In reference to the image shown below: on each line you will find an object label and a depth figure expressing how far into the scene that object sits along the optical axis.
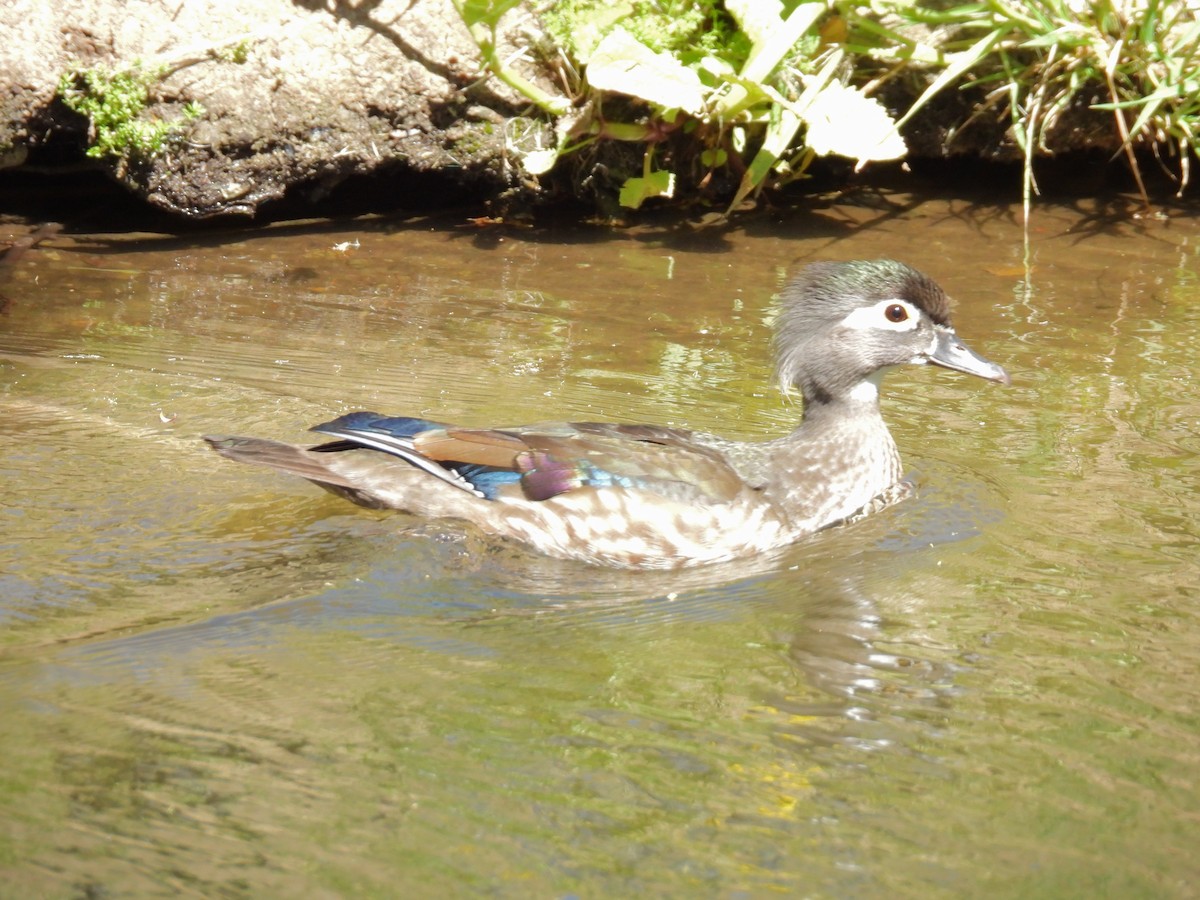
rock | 16.48
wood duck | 10.62
